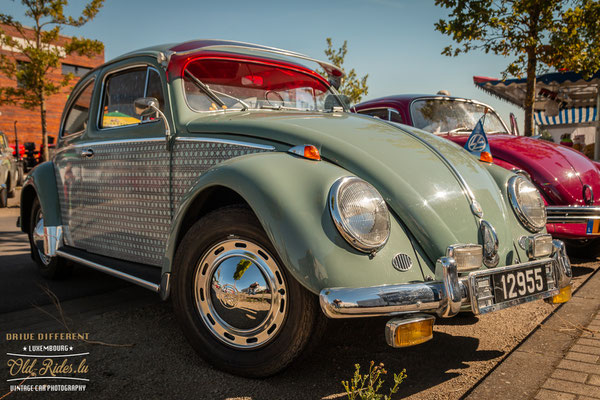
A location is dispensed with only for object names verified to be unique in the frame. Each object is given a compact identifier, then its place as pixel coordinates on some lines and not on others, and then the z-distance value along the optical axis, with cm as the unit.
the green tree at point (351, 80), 1426
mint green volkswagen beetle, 198
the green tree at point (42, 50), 1347
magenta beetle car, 410
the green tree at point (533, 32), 802
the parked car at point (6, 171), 1070
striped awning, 1838
